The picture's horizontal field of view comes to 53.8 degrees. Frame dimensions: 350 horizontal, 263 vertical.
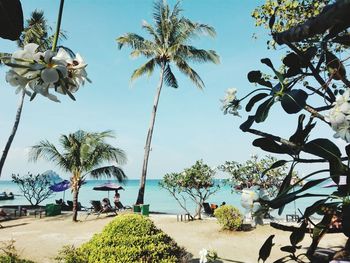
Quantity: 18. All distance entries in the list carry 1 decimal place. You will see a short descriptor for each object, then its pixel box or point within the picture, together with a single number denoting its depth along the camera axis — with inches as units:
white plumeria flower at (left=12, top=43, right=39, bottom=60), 24.9
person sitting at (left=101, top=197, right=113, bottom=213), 631.2
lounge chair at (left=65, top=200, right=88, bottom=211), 763.9
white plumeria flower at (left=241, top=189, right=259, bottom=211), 38.8
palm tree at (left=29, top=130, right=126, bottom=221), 605.3
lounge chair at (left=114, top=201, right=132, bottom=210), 683.1
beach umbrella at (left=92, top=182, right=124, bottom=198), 773.9
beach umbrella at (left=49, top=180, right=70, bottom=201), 818.0
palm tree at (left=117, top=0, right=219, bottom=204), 741.3
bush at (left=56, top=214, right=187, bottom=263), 202.1
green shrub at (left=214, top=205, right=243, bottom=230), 446.6
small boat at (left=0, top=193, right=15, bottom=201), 1637.6
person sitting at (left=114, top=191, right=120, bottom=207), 684.1
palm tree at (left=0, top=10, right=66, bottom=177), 665.6
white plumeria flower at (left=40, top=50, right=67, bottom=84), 24.6
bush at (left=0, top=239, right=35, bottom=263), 202.4
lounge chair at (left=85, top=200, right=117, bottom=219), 630.8
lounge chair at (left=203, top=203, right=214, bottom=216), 652.1
